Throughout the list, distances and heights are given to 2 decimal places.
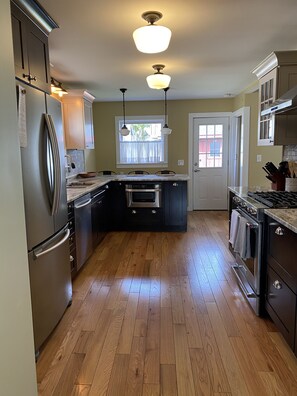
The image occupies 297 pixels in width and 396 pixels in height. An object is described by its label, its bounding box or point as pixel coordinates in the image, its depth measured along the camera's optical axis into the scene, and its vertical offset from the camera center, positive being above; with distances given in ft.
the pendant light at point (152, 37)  6.82 +2.90
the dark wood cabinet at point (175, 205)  15.90 -2.52
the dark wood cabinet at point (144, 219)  16.34 -3.34
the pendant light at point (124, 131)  17.69 +1.69
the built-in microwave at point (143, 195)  16.05 -1.97
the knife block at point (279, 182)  10.47 -0.86
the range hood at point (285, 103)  7.37 +1.52
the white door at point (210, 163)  20.66 -0.31
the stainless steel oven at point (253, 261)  7.75 -2.87
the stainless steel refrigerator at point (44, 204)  6.11 -1.00
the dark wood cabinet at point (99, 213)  13.00 -2.60
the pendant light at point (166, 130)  17.34 +1.70
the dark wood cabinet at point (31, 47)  6.10 +2.61
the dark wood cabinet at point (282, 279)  5.99 -2.71
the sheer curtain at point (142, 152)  20.90 +0.55
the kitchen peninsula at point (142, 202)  15.80 -2.36
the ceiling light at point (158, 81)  10.75 +2.90
